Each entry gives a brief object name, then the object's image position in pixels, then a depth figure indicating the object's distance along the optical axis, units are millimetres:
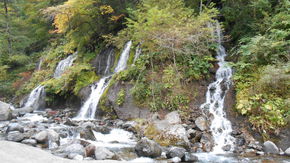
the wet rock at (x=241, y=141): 7664
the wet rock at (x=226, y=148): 7417
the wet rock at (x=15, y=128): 8617
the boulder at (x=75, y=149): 6519
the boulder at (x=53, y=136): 7500
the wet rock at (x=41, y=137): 7426
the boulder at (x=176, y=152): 6484
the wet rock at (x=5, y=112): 11704
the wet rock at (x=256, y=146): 7250
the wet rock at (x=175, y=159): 6263
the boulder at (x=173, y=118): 9016
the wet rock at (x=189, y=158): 6355
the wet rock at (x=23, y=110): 13547
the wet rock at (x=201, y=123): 8602
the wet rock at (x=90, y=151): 6344
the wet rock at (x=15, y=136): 7434
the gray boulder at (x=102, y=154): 6141
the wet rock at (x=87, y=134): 8258
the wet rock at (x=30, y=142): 7234
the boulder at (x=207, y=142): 7531
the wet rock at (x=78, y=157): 5953
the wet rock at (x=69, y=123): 10148
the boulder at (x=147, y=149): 6594
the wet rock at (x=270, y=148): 7035
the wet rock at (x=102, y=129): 9141
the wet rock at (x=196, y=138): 8023
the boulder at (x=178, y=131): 7928
